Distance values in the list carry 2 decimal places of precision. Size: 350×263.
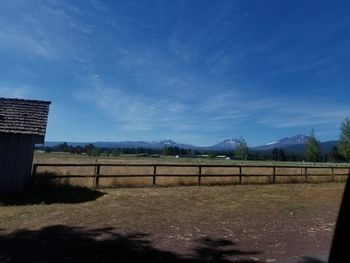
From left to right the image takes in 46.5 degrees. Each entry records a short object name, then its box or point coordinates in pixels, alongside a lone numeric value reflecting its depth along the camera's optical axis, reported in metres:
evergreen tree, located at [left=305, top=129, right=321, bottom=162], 72.19
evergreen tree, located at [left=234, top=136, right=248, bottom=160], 89.68
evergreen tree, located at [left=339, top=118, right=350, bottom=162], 54.61
